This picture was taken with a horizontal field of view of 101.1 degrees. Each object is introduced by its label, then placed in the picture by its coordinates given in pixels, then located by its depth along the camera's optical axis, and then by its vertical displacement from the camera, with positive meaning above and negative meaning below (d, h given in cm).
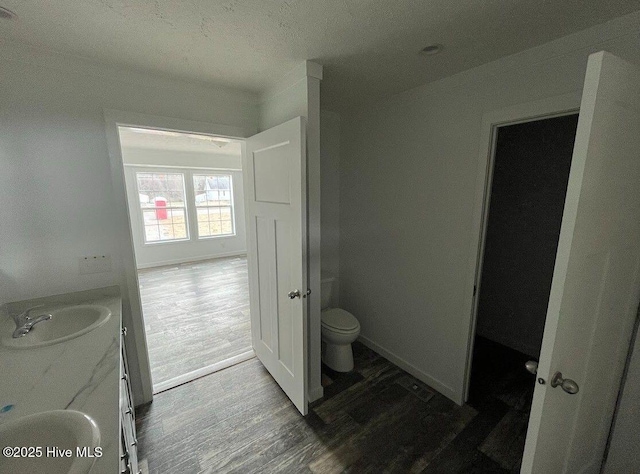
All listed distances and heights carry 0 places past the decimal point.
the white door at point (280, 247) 162 -39
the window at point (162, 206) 541 -31
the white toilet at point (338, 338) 222 -123
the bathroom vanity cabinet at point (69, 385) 72 -68
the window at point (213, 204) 600 -30
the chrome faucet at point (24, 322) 125 -64
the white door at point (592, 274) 76 -27
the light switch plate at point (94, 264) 165 -46
